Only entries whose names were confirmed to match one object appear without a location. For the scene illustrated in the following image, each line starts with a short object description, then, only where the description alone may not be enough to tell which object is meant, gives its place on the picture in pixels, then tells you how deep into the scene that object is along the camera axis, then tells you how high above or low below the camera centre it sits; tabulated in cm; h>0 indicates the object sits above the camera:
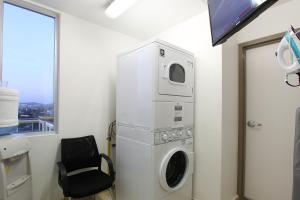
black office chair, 169 -82
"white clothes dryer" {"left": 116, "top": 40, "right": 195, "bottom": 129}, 174 +17
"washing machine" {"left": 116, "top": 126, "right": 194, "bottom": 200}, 173 -71
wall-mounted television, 86 +51
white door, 193 -31
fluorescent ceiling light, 188 +110
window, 191 +47
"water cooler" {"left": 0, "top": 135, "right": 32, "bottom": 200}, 136 -61
